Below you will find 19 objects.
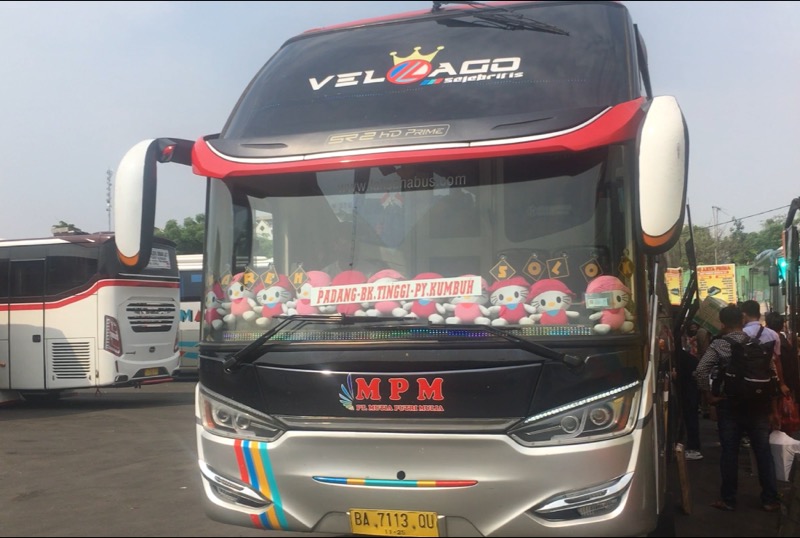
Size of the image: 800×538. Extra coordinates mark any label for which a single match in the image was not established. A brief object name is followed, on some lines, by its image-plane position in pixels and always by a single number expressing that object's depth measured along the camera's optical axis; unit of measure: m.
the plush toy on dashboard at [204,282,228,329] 4.52
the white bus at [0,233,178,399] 14.12
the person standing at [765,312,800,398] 7.61
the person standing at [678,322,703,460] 8.66
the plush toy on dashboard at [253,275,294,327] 4.34
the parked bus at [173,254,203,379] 19.94
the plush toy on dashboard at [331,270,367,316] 4.16
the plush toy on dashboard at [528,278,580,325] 3.96
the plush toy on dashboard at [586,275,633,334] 3.93
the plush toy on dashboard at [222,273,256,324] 4.45
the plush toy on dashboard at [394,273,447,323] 4.04
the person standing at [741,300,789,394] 6.77
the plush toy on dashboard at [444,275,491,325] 4.00
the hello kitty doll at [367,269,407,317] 4.11
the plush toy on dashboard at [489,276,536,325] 3.98
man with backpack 6.16
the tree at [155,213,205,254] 41.00
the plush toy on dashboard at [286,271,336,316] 4.26
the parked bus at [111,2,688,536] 3.82
